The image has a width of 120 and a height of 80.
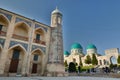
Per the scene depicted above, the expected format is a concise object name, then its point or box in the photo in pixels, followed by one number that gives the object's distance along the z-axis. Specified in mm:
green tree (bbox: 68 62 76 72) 16070
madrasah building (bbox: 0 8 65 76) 10048
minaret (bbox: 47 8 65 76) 11385
